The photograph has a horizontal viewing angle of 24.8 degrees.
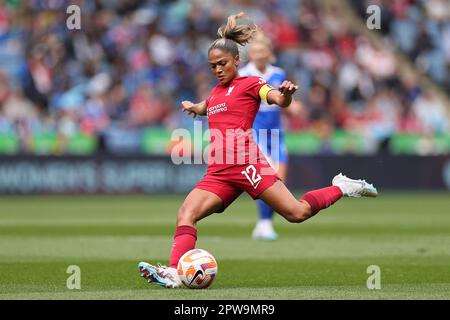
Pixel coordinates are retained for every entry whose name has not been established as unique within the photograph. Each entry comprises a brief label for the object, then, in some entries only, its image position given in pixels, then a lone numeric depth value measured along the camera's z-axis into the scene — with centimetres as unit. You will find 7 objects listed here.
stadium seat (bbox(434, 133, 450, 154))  2389
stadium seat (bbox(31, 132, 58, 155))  2158
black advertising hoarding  2122
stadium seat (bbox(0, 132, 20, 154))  2133
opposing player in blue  1316
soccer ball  838
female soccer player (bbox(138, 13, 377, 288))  874
